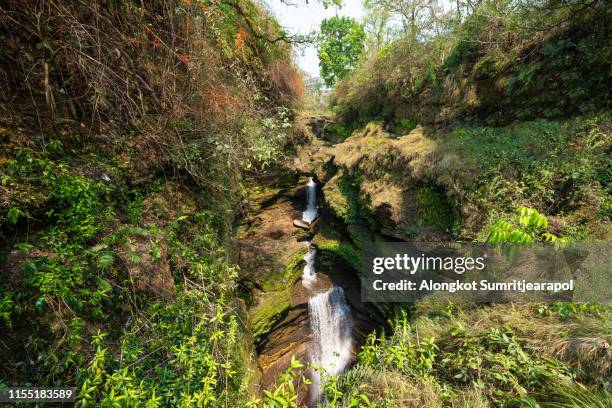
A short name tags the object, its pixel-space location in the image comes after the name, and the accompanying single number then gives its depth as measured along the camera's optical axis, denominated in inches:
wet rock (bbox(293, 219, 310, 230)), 422.6
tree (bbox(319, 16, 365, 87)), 903.1
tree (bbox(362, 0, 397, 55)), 458.3
